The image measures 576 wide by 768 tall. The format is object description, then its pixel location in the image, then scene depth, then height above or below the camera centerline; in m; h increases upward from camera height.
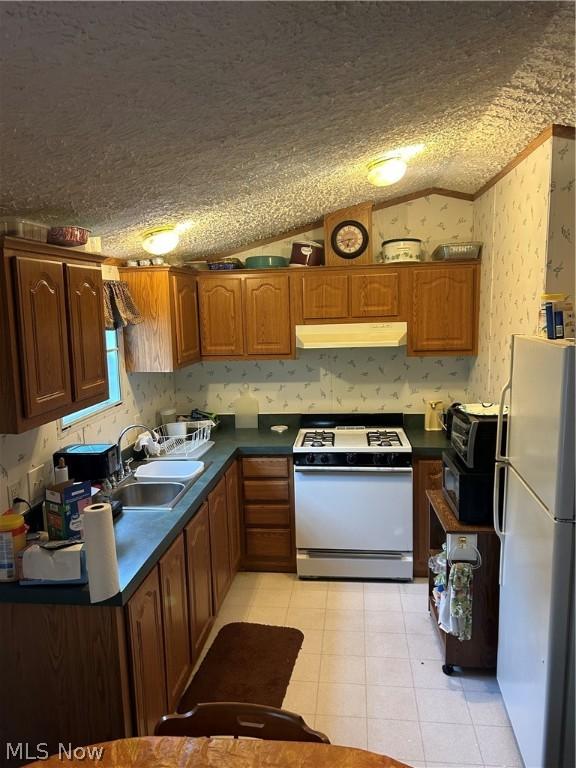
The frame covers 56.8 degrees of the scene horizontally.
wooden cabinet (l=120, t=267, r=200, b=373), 3.26 +0.06
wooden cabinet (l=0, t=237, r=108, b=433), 1.70 +0.01
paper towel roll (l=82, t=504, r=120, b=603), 1.67 -0.69
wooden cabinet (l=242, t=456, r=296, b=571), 3.53 -1.23
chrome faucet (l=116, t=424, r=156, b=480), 2.62 -0.71
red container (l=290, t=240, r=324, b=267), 3.66 +0.51
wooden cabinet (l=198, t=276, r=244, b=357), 3.75 +0.10
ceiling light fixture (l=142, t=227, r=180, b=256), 2.73 +0.48
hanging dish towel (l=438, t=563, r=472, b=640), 2.41 -1.25
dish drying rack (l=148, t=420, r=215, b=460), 3.31 -0.72
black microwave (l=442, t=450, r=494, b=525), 2.47 -0.80
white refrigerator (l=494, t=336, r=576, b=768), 1.66 -0.78
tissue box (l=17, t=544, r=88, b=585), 1.75 -0.76
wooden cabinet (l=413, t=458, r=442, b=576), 3.37 -1.12
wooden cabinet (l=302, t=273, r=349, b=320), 3.62 +0.22
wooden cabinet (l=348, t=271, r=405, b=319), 3.58 +0.22
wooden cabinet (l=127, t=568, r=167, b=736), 1.87 -1.19
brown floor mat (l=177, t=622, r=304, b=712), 2.50 -1.69
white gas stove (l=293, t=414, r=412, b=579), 3.35 -1.14
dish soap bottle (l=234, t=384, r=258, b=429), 4.08 -0.63
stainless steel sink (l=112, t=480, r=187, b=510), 2.77 -0.84
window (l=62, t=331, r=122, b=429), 3.20 -0.21
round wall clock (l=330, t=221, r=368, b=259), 3.59 +0.60
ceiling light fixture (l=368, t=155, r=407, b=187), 2.50 +0.74
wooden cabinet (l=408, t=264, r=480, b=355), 3.52 +0.10
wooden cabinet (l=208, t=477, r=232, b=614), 2.96 -1.23
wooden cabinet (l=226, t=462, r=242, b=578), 3.34 -1.20
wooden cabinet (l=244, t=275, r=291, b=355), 3.69 +0.10
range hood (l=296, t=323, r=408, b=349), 3.55 -0.05
